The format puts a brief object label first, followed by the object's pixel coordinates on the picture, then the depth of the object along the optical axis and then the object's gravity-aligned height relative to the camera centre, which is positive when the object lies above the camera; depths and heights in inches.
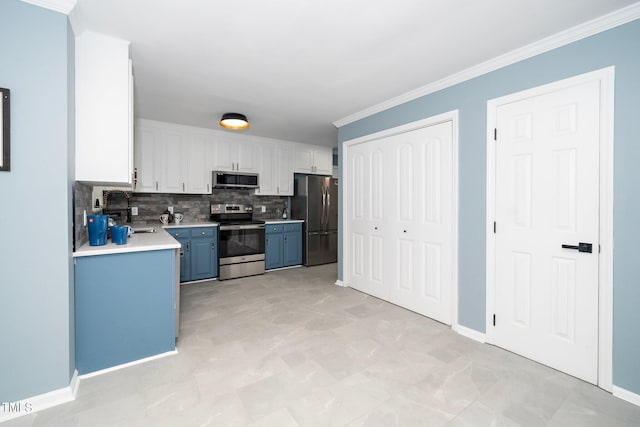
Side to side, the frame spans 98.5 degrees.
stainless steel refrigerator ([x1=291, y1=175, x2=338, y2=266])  208.2 -3.1
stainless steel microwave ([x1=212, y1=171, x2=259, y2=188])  184.2 +22.1
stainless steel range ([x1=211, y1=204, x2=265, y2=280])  174.6 -21.2
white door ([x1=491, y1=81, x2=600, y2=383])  75.3 -4.3
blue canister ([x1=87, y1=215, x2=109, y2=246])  83.3 -5.3
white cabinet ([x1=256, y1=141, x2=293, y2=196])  205.3 +32.5
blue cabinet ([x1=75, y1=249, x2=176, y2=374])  76.4 -28.5
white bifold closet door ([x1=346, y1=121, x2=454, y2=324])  111.1 -3.2
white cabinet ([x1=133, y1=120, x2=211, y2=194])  163.9 +32.4
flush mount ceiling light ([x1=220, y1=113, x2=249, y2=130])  143.6 +47.6
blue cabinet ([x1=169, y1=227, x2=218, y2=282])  164.4 -24.8
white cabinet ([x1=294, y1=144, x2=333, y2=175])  223.0 +44.2
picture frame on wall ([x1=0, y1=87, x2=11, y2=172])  60.2 +17.3
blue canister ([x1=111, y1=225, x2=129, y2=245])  86.9 -7.2
